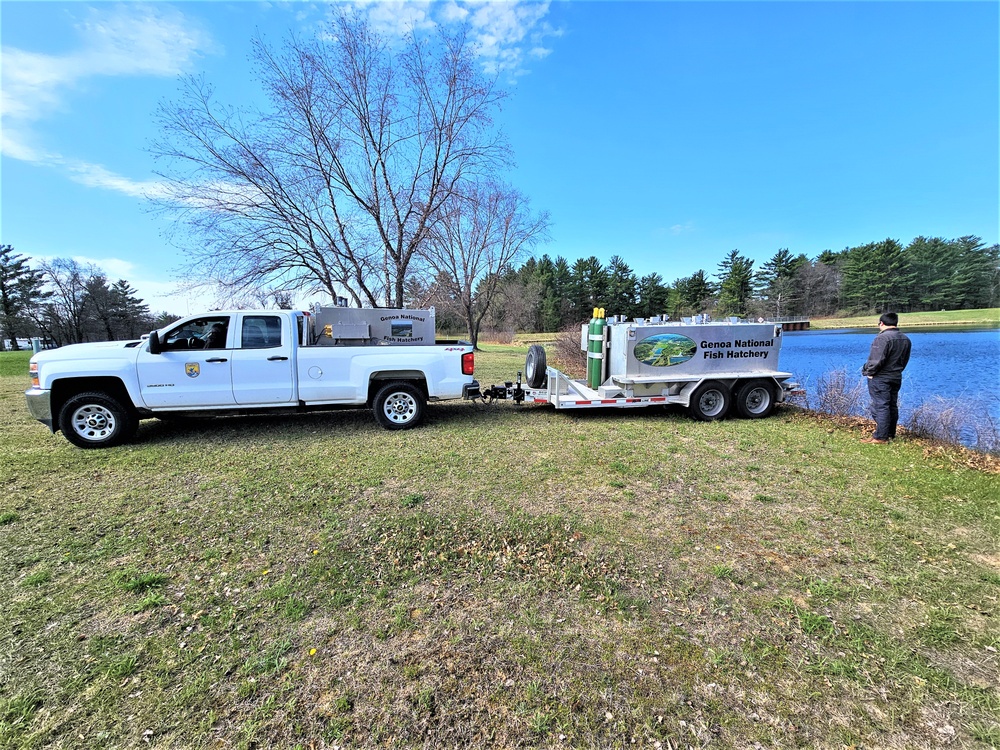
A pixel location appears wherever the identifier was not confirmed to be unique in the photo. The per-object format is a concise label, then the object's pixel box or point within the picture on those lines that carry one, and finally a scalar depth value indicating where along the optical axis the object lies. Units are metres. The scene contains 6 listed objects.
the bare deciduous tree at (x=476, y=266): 29.92
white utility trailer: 7.38
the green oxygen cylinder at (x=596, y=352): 7.81
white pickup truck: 5.81
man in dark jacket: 6.21
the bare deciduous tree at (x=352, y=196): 14.30
